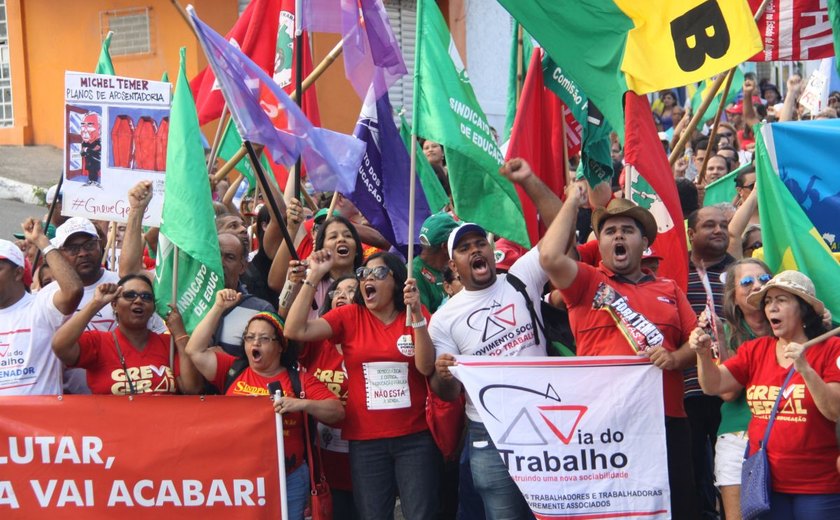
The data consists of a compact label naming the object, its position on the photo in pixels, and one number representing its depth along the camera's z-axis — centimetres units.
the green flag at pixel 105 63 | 948
